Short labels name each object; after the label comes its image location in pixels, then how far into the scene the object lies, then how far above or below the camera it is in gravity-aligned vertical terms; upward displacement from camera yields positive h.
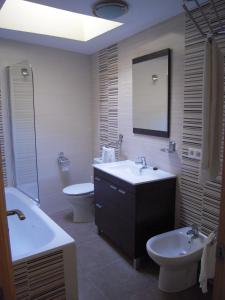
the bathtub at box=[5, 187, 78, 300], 1.72 -1.10
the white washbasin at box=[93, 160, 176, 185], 2.46 -0.62
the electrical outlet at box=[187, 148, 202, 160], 2.28 -0.36
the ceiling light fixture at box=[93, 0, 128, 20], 2.03 +0.87
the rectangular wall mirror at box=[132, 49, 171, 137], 2.60 +0.23
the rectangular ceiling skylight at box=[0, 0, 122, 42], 2.73 +1.06
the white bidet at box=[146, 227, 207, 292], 2.02 -1.18
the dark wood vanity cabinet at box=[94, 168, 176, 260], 2.38 -0.95
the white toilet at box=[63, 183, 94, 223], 3.36 -1.16
